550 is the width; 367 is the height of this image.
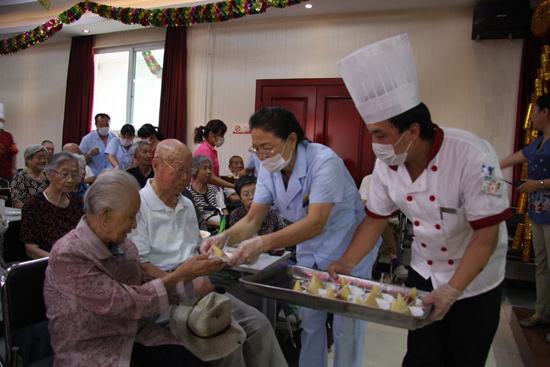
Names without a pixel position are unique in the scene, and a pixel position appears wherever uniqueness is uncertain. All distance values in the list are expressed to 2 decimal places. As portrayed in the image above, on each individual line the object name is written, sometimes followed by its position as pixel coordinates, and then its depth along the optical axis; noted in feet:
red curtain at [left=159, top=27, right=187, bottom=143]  20.10
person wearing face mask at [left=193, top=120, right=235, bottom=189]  14.53
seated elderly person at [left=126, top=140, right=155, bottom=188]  11.91
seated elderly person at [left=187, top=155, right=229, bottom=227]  11.34
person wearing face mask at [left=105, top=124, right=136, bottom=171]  17.92
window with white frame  21.75
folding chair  4.34
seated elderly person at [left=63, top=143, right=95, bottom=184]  15.03
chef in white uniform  4.05
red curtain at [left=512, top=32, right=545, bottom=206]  14.51
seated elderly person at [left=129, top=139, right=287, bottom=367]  5.68
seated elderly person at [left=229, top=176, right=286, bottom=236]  9.59
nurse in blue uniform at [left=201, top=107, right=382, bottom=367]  5.43
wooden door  17.66
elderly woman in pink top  4.18
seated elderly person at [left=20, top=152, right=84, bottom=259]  7.39
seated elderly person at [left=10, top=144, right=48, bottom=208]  11.05
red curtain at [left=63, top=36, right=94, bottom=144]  22.90
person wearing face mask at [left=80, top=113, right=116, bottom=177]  18.81
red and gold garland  15.03
